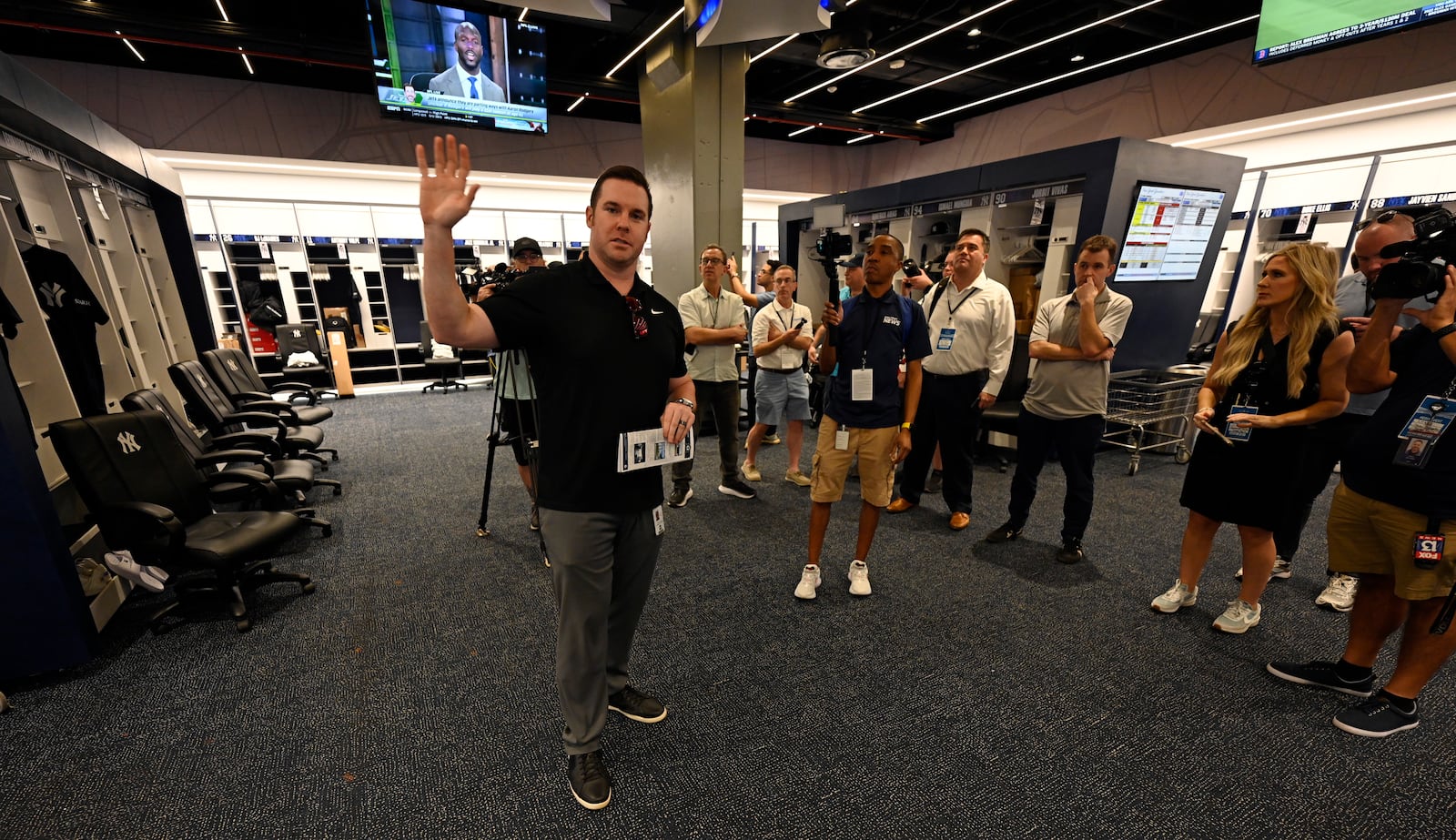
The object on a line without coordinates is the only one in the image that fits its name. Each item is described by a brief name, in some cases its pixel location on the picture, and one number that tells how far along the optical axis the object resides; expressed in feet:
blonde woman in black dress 6.62
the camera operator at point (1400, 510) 5.23
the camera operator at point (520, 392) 10.11
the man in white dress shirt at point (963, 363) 11.21
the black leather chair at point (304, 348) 25.86
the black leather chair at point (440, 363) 27.80
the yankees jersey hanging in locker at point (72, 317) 10.57
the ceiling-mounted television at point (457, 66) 15.10
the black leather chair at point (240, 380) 14.58
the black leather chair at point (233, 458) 9.56
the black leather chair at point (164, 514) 7.53
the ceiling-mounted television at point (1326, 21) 12.45
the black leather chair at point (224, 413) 12.32
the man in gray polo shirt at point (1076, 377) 9.15
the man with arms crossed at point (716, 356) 11.48
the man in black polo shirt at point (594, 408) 4.46
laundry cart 15.08
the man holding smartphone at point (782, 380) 14.16
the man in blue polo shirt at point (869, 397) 8.29
